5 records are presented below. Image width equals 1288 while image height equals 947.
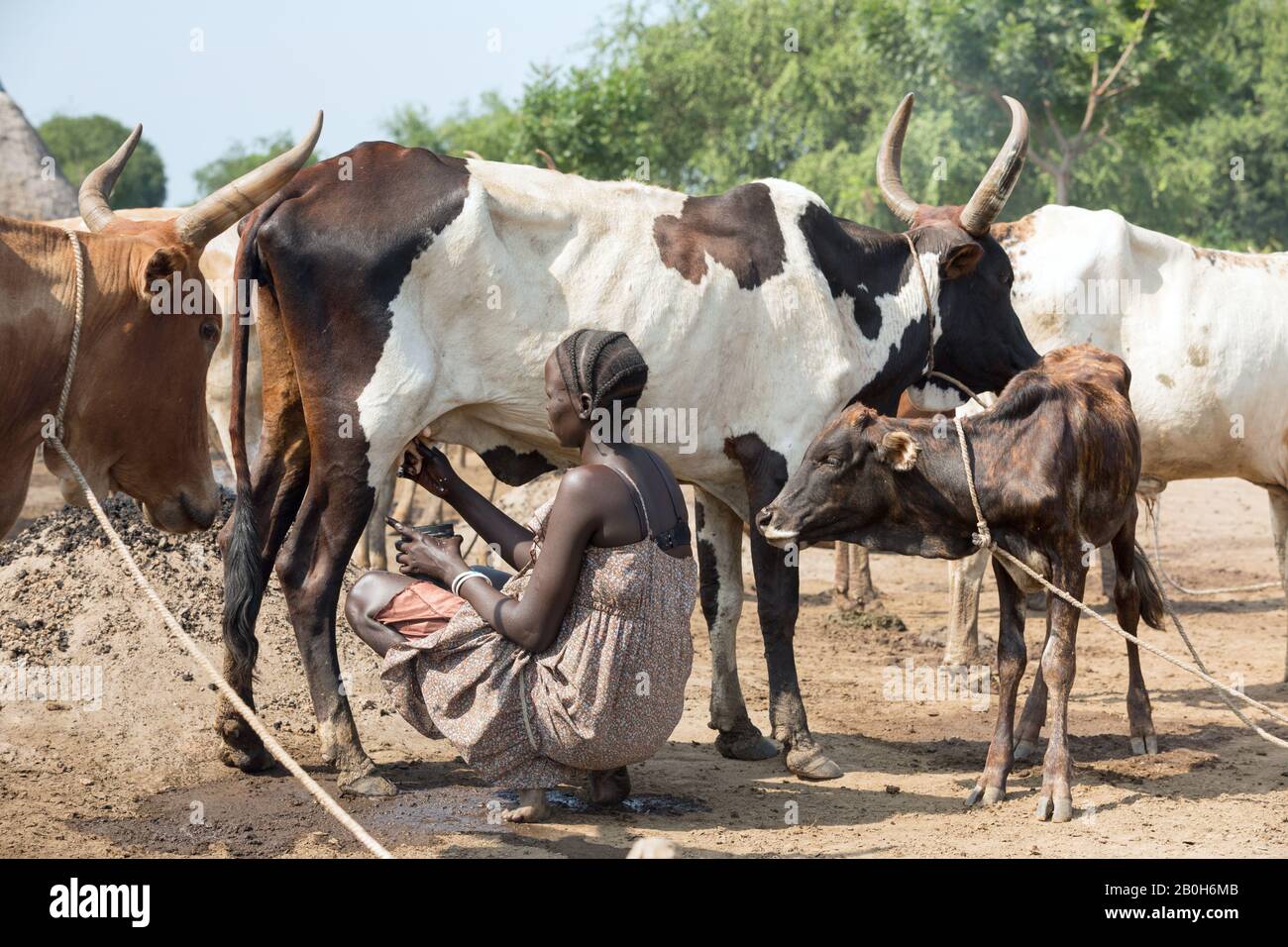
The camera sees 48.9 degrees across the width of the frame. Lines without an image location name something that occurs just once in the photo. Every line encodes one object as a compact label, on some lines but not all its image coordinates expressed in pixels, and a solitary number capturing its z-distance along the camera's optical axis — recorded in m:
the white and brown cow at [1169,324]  7.42
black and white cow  5.16
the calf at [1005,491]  5.20
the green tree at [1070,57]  17.95
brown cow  4.40
